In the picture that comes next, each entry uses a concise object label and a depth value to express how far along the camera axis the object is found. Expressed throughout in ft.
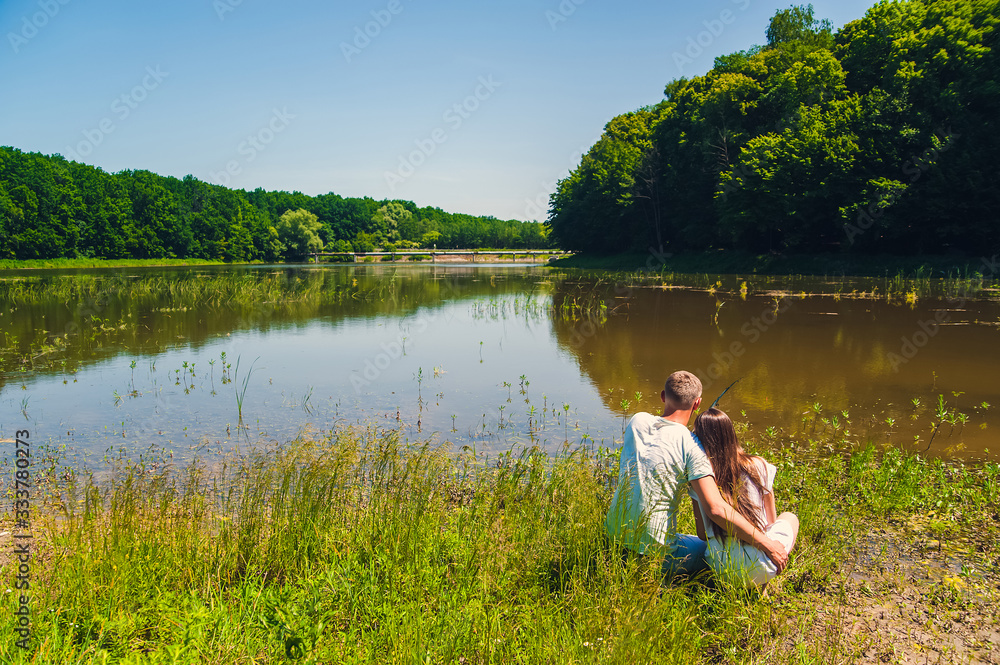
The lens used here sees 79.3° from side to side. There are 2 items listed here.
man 10.96
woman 11.13
